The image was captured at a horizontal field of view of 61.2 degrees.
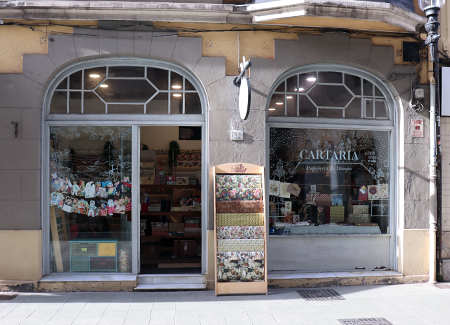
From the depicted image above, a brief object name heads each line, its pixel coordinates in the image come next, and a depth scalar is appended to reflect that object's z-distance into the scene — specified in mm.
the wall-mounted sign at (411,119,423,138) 6969
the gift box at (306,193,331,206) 7145
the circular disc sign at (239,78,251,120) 5516
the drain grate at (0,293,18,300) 5852
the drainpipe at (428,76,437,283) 6801
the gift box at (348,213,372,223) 7223
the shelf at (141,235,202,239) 8641
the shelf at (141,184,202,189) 8891
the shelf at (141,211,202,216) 8648
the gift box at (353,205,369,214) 7242
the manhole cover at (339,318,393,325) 5039
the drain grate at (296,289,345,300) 6020
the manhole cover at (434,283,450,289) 6598
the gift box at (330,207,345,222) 7191
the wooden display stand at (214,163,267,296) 6016
